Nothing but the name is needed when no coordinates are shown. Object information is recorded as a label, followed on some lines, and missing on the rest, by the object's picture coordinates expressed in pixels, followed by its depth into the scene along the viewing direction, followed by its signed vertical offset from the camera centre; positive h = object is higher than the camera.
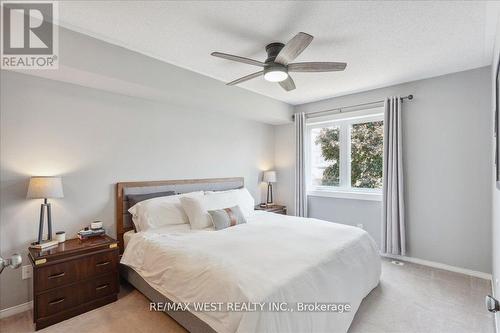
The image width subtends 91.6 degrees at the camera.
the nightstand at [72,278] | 2.10 -1.05
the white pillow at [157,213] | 2.80 -0.56
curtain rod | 3.59 +0.98
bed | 1.53 -0.82
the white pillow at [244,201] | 3.51 -0.53
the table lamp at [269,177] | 4.80 -0.23
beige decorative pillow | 2.84 -0.62
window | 4.00 +0.18
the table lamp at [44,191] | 2.23 -0.23
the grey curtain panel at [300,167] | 4.64 -0.03
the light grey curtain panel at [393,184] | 3.51 -0.28
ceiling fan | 2.02 +0.94
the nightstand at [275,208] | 4.48 -0.80
